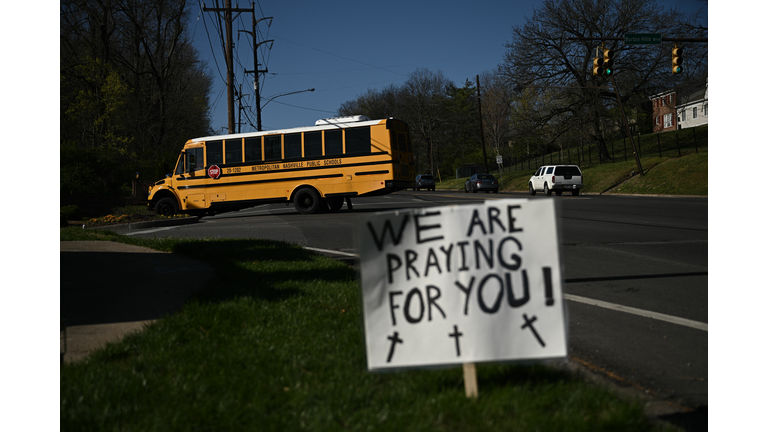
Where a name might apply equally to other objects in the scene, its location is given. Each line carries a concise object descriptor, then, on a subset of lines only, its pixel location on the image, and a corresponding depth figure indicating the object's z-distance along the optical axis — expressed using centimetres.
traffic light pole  3491
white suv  3030
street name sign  1983
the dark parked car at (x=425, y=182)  5249
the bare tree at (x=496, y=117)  7800
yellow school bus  1938
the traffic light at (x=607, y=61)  2206
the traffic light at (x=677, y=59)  2164
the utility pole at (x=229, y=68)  2773
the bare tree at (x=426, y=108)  7625
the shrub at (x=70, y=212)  1795
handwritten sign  305
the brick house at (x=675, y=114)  6878
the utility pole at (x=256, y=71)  3848
